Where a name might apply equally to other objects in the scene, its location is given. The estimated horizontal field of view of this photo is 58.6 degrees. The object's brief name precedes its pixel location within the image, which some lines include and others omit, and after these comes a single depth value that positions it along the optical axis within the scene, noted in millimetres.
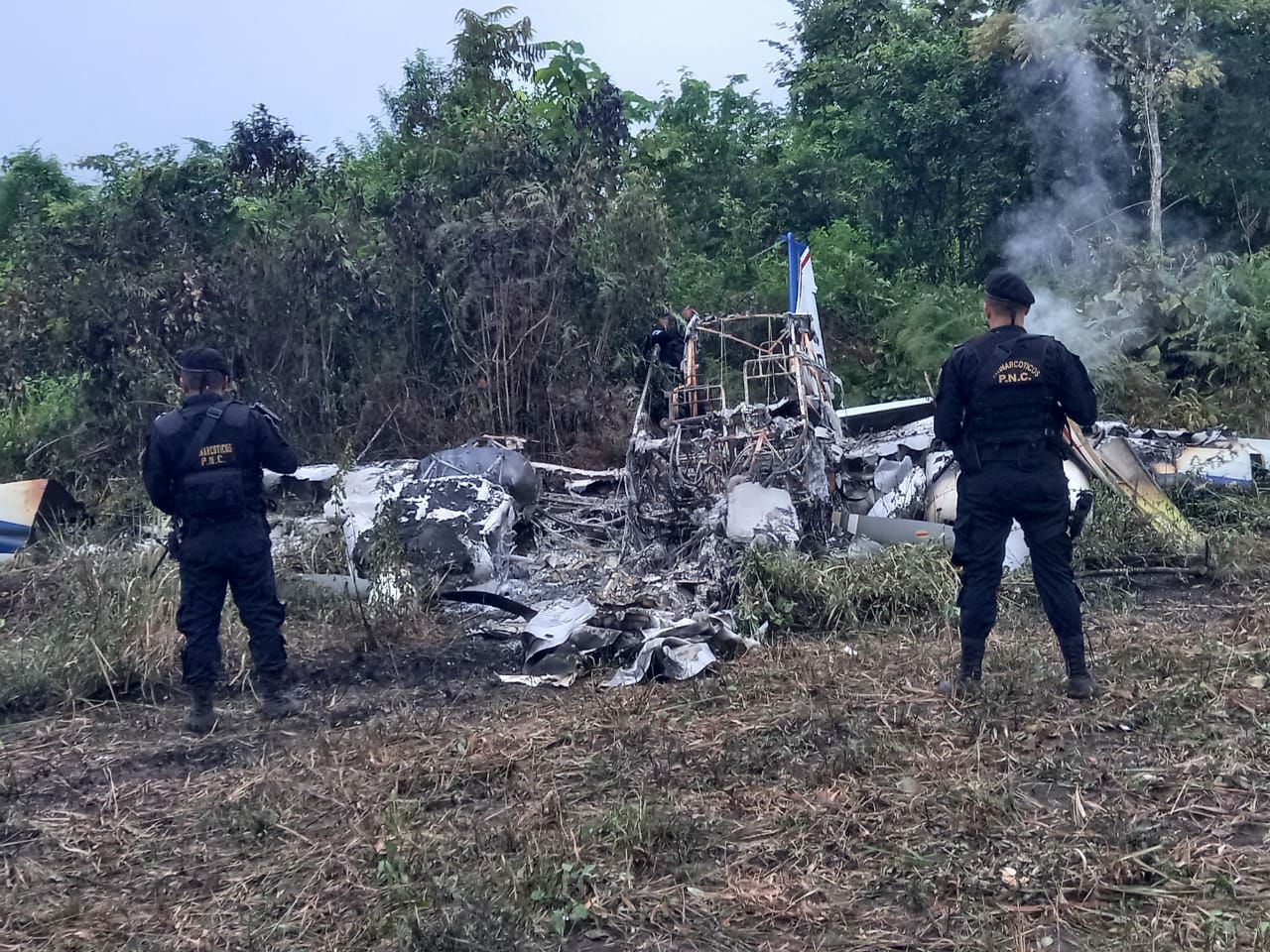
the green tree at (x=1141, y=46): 12727
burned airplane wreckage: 5730
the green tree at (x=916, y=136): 14711
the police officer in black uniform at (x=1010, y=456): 4359
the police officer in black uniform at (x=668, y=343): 11155
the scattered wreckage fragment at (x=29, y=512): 8039
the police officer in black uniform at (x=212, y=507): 4672
